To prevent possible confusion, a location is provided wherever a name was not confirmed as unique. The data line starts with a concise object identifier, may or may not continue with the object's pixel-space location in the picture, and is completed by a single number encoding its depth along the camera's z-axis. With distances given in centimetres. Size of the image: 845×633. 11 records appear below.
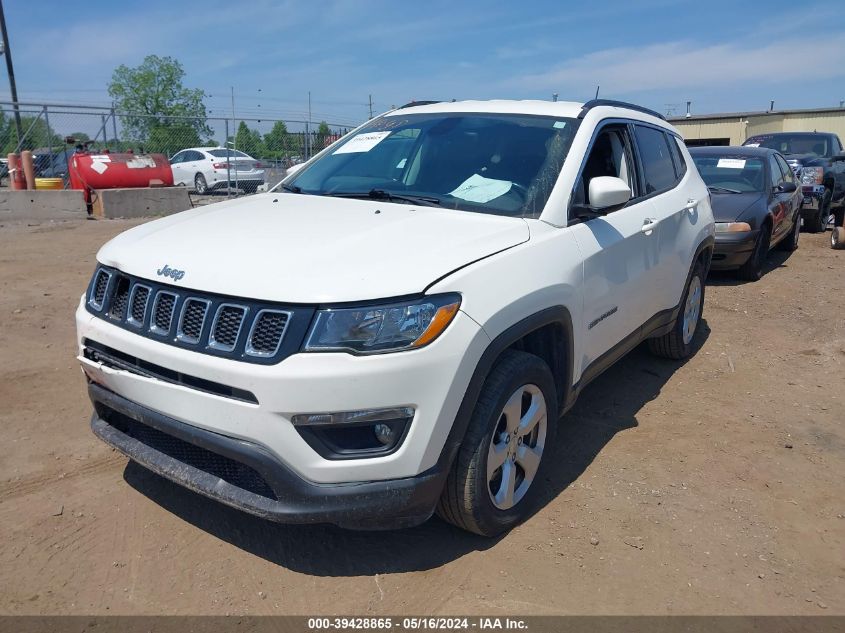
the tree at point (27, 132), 1614
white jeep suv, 249
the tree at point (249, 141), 2113
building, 3541
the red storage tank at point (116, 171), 1398
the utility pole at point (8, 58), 2258
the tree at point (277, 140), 2036
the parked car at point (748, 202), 827
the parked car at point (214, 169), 1942
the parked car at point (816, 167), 1256
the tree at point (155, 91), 4753
